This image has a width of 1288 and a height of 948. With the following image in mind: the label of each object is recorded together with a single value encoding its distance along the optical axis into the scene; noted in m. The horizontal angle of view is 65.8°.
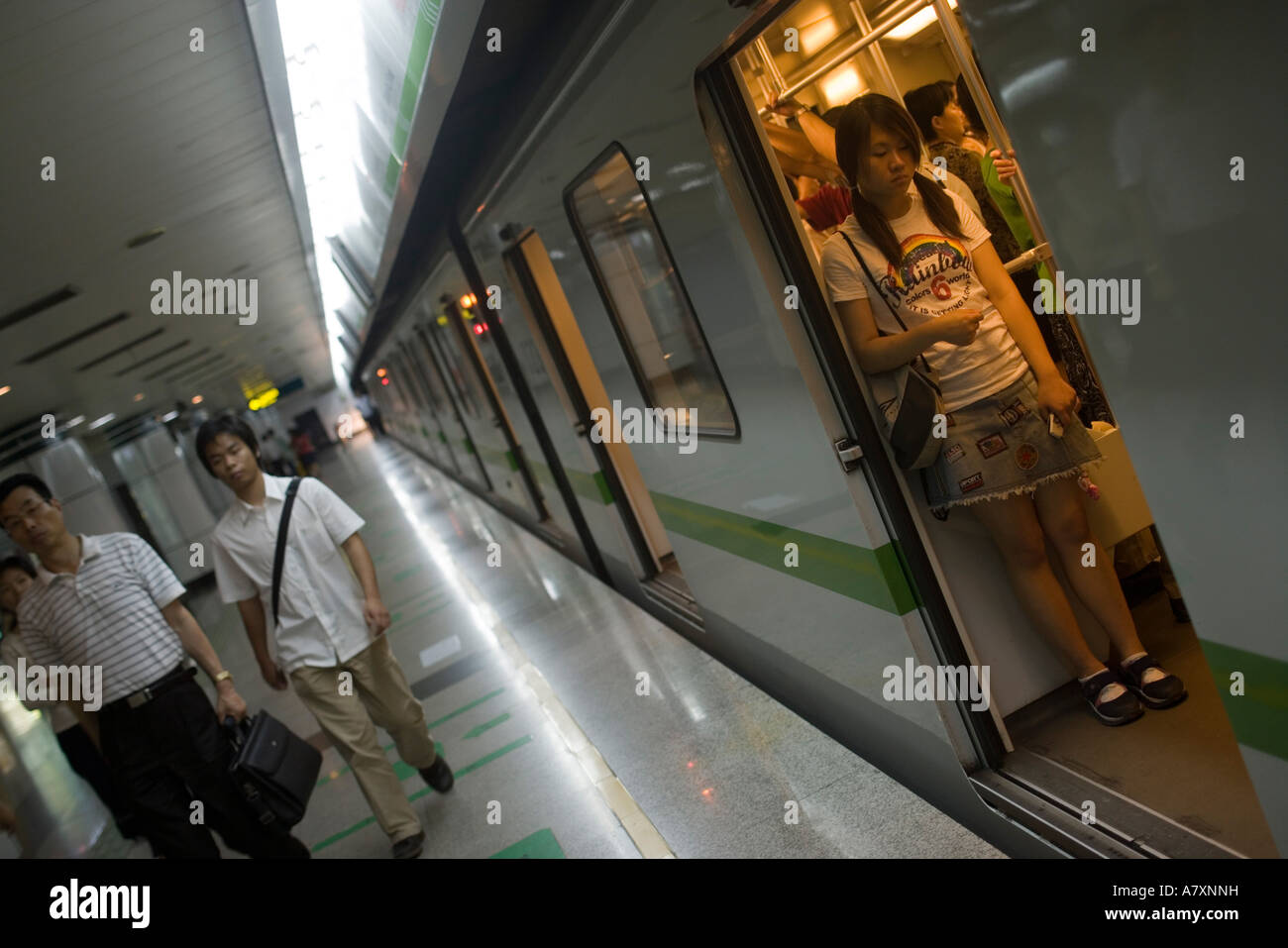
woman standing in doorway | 2.69
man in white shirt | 3.90
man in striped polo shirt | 3.62
